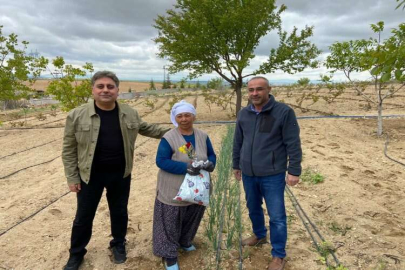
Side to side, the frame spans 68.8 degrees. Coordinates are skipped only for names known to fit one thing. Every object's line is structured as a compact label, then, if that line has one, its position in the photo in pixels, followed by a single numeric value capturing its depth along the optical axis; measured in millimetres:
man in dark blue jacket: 2154
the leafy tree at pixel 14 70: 8547
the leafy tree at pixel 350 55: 6616
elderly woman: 2137
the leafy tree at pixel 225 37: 8602
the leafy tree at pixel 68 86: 6930
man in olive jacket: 2104
